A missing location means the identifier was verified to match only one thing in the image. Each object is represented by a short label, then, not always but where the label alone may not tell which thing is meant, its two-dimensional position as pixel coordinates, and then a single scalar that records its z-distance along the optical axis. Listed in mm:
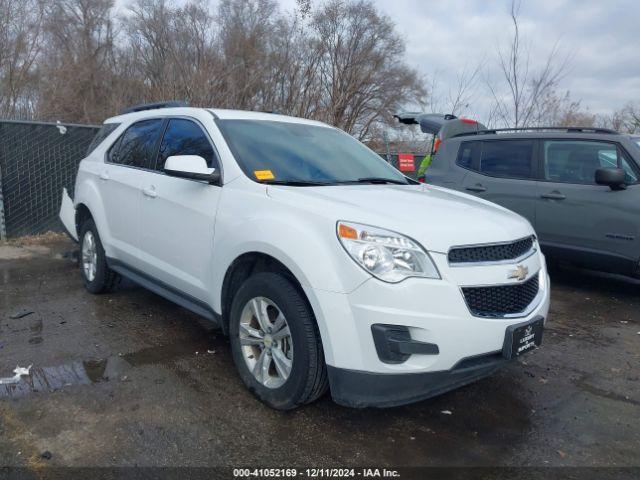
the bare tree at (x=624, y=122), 15099
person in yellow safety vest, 8289
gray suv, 5551
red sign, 10602
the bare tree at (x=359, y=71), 19359
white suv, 2650
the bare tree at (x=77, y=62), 21281
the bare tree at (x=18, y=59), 18797
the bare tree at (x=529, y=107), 12906
